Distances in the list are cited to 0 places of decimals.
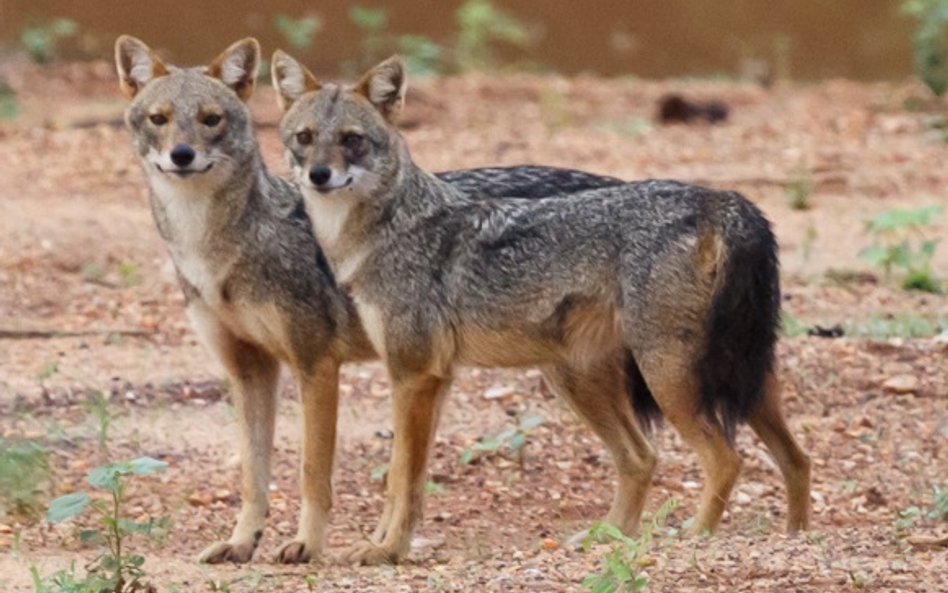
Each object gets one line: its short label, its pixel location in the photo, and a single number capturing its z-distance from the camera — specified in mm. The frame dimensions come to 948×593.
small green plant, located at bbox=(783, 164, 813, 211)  24359
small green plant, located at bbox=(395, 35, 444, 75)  32312
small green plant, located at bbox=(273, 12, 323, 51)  30422
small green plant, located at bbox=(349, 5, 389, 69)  31266
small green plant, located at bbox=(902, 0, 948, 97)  28406
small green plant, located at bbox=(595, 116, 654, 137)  28656
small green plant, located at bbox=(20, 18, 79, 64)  32531
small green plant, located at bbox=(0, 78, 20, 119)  28844
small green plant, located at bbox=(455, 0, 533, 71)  33969
